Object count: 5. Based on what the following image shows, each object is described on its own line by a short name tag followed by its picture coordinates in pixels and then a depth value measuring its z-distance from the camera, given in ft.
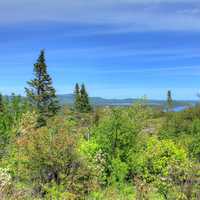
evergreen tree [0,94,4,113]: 143.55
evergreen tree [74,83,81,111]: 167.66
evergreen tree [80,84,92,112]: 168.27
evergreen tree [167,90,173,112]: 280.95
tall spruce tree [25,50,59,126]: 127.94
